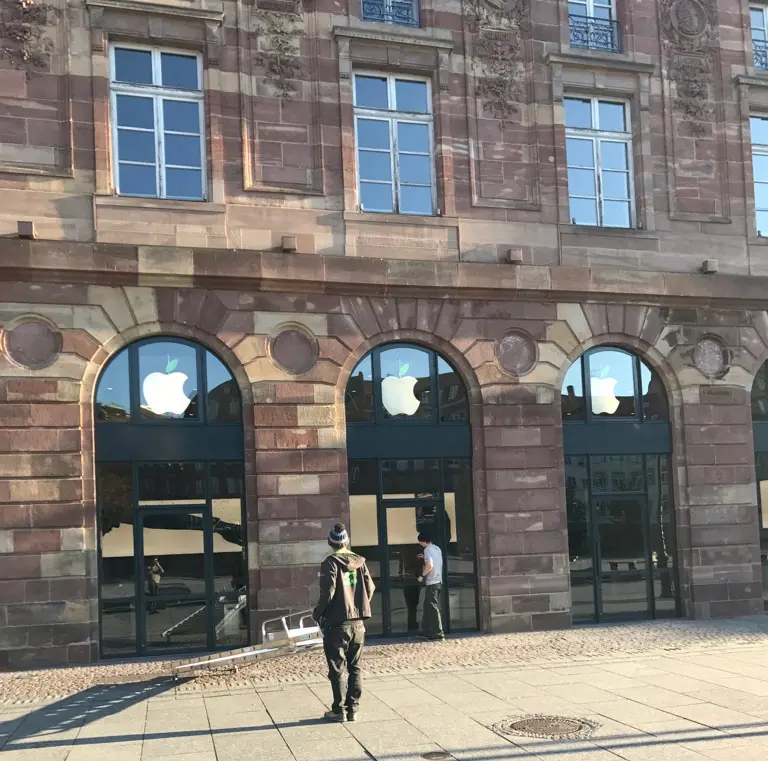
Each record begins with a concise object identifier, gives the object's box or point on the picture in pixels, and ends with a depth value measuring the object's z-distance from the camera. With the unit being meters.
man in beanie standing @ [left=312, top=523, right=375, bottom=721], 8.62
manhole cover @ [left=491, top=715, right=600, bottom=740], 7.91
